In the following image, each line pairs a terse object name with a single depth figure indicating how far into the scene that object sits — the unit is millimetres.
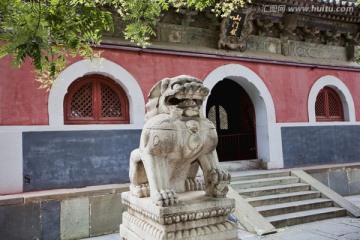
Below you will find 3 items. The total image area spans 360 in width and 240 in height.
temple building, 5375
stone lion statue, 2639
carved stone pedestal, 2486
